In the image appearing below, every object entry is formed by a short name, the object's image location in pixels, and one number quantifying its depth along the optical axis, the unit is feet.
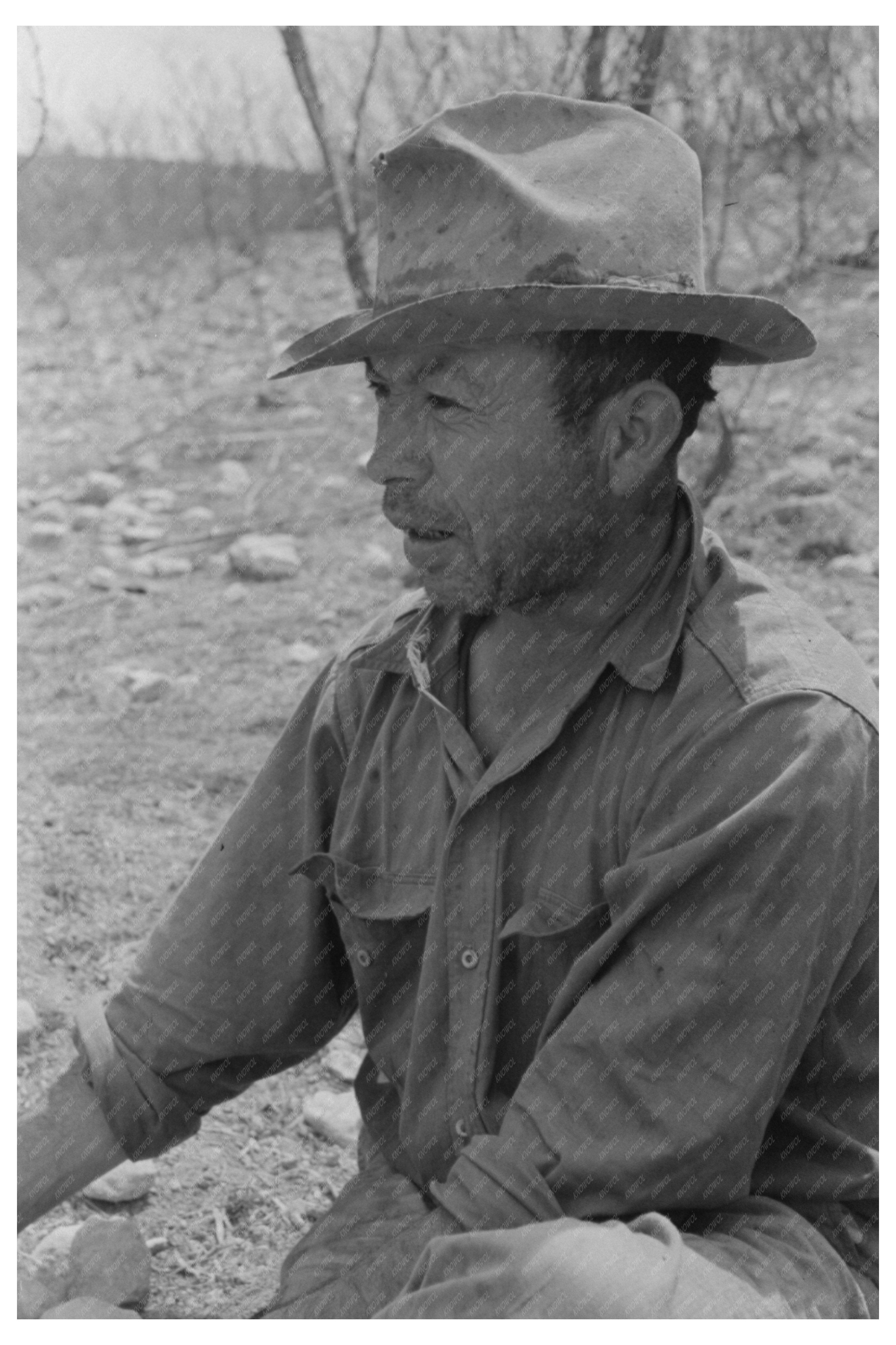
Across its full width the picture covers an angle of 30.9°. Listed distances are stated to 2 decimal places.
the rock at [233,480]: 23.76
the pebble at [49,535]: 22.26
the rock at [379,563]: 20.26
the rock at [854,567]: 18.90
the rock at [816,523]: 19.60
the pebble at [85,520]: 22.86
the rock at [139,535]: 22.26
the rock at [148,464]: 25.02
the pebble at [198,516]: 22.80
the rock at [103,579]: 20.72
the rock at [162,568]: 20.98
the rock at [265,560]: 20.53
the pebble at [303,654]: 18.10
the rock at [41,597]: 20.17
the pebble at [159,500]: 23.50
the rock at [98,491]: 23.99
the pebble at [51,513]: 23.13
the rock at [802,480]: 21.22
